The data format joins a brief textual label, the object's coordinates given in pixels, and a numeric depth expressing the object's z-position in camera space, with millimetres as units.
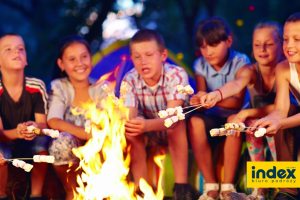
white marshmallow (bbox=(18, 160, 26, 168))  2240
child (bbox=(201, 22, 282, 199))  2722
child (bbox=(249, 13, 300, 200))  2482
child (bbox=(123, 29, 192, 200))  2725
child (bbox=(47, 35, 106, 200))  2846
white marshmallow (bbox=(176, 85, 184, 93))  2502
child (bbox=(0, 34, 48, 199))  2875
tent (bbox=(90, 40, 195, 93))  3771
